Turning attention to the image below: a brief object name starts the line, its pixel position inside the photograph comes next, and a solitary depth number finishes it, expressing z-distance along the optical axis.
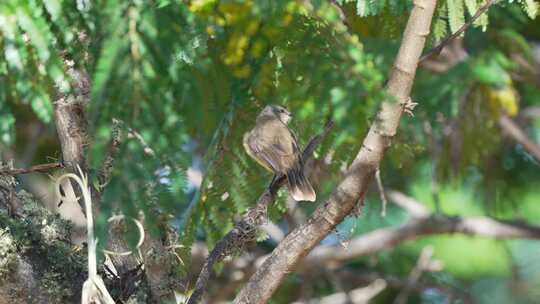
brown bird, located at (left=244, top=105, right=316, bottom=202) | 8.83
